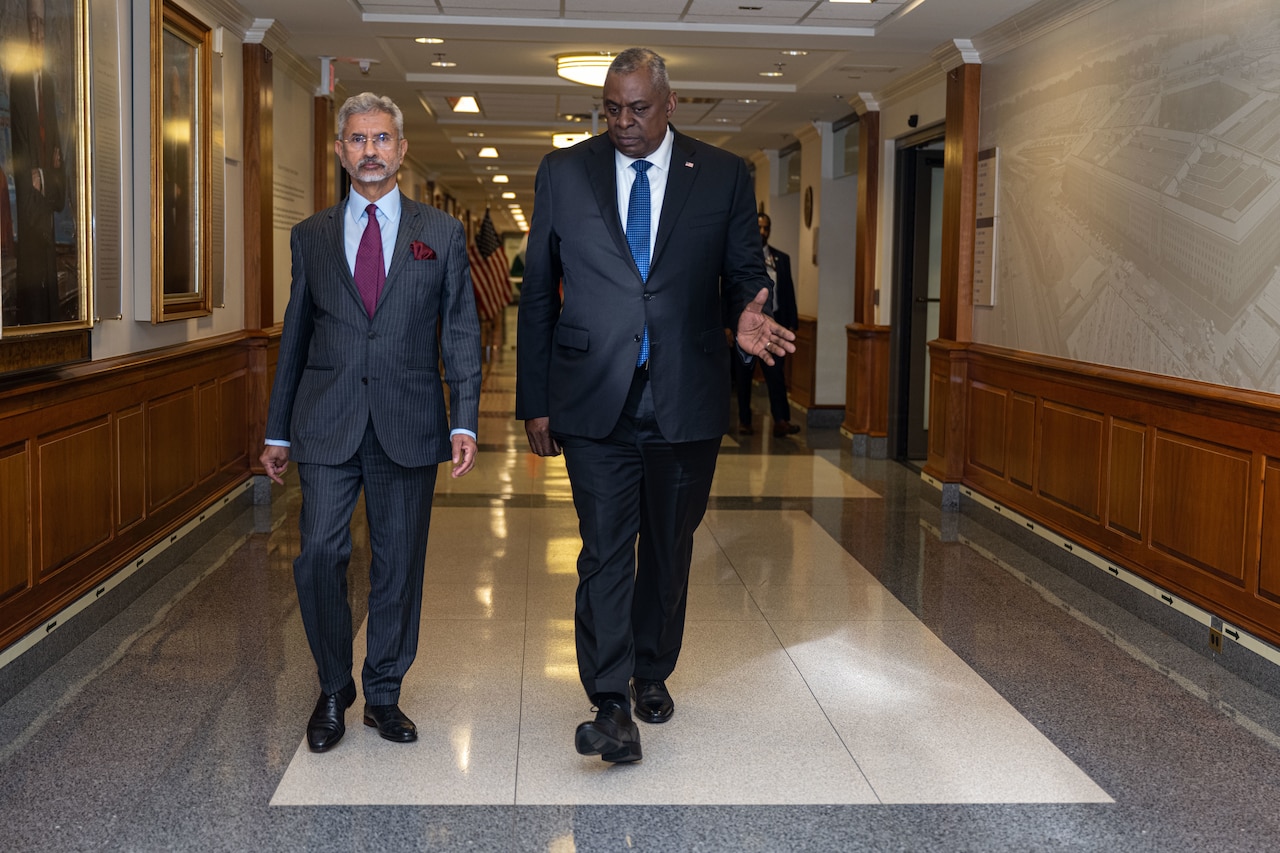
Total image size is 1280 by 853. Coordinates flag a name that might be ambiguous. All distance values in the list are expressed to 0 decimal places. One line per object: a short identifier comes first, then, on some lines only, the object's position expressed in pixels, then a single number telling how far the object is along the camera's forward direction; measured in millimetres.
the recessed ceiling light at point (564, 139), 13148
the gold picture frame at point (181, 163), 5430
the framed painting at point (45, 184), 3832
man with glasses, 3229
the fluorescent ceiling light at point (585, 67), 8586
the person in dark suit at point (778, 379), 10727
